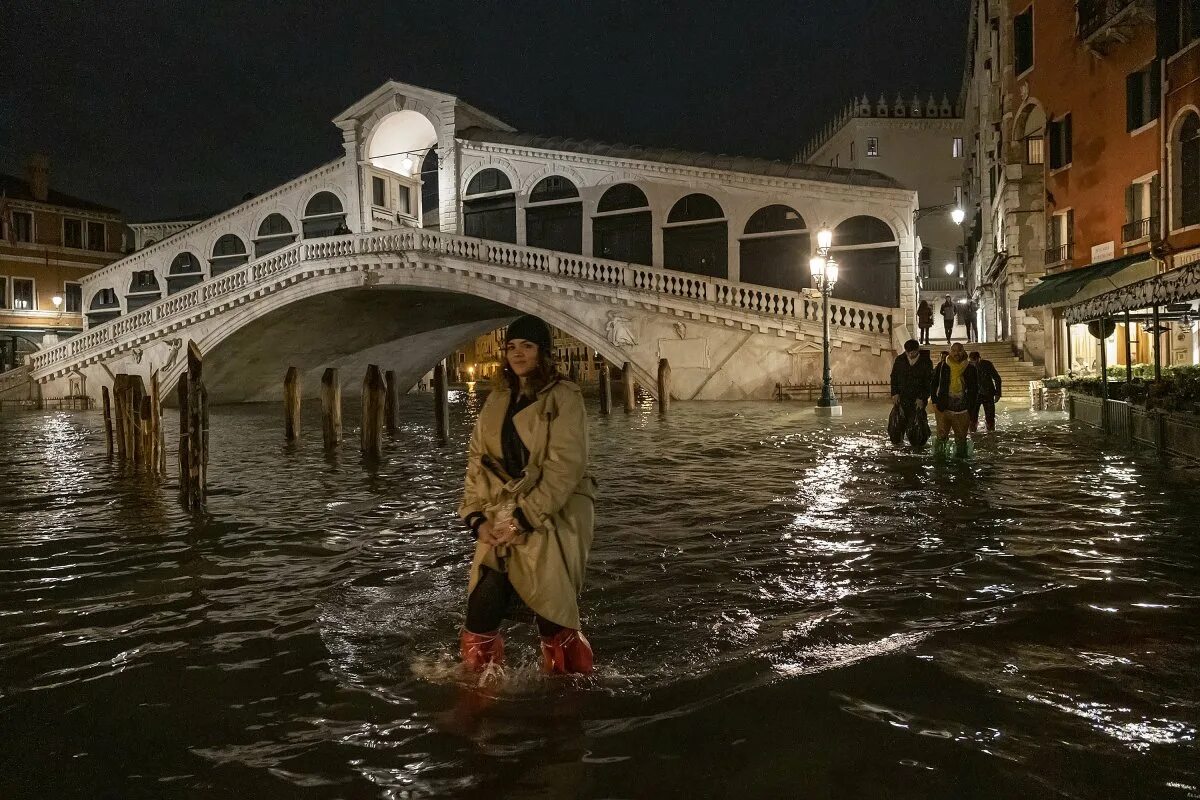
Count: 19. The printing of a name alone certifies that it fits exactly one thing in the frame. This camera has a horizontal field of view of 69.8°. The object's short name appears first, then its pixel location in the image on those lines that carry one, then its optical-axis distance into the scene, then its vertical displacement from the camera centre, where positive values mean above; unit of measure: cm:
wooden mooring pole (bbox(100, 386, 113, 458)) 1316 -33
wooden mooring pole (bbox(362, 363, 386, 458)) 1248 -34
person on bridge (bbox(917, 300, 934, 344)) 2248 +164
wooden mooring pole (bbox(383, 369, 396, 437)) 1636 -12
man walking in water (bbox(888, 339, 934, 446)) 1003 +6
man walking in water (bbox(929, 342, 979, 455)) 955 -13
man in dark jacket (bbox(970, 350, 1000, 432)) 1116 -4
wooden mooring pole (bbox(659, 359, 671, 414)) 2042 +19
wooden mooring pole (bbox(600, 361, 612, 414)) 1995 -1
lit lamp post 1698 +196
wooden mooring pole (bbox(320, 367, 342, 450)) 1344 -15
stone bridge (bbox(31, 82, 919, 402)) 2219 +363
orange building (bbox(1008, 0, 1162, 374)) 1672 +503
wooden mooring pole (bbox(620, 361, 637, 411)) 2092 +10
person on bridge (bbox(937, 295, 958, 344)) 2334 +186
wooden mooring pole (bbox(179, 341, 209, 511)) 827 -33
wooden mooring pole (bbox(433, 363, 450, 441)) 1545 -14
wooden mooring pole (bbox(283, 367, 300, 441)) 1527 -7
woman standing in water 313 -40
